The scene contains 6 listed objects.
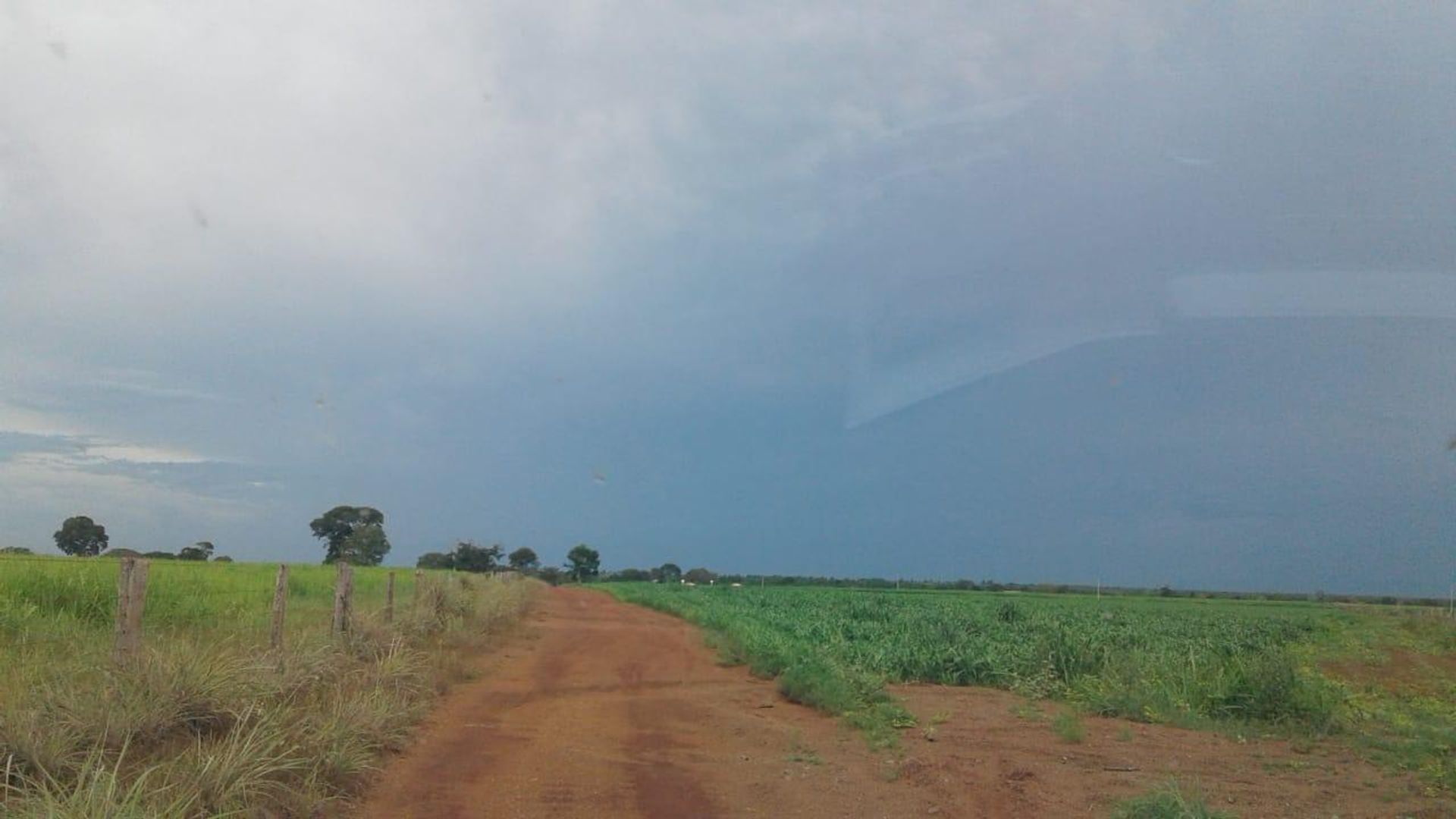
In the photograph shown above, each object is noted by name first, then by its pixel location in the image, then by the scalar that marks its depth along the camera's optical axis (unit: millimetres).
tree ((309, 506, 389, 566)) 75562
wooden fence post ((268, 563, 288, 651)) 11336
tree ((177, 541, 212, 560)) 45834
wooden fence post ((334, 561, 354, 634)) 14125
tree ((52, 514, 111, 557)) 50438
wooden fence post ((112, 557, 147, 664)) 9117
